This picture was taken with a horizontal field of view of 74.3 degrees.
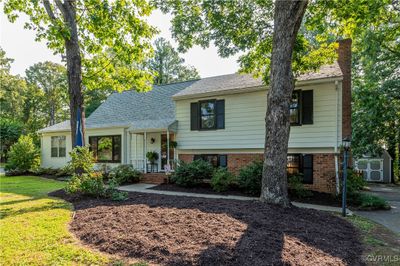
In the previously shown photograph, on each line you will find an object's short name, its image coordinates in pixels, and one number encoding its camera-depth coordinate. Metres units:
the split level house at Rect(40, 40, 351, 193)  10.30
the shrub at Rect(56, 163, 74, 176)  16.75
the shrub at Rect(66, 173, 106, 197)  8.61
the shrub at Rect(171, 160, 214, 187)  11.69
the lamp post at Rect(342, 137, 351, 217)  7.37
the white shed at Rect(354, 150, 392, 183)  18.31
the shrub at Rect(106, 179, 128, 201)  8.35
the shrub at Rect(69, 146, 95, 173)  8.72
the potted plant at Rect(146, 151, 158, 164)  14.95
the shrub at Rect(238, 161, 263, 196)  10.10
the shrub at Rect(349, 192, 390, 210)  8.64
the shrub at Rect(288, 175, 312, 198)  9.75
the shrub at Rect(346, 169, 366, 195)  9.30
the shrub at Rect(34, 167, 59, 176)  17.56
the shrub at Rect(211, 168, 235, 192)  10.87
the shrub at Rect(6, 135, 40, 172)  17.70
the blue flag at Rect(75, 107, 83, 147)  9.73
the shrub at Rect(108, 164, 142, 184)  13.54
